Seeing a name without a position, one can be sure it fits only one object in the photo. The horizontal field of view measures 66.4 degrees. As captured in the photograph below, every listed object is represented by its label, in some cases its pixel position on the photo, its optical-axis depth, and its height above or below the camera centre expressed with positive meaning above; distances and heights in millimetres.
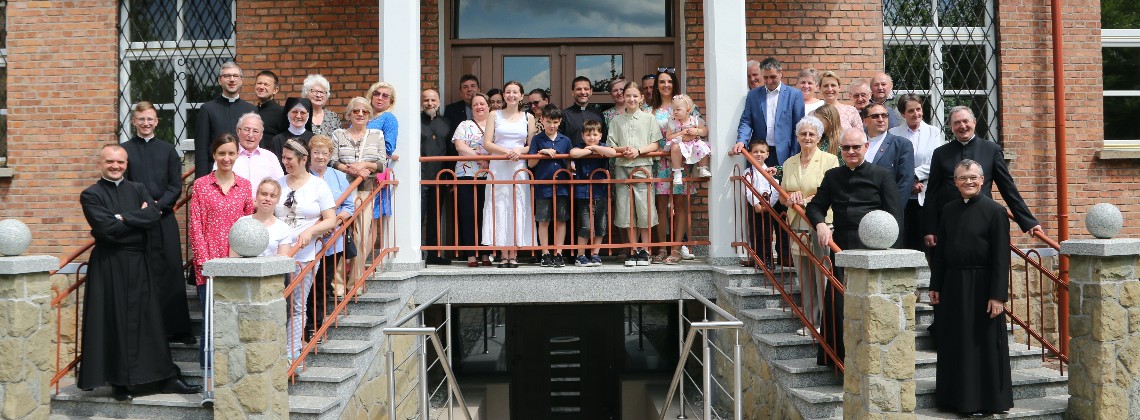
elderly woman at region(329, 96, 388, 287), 6203 +483
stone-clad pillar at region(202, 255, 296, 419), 4664 -627
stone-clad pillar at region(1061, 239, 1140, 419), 5254 -723
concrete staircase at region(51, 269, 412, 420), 5262 -996
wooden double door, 8898 +1595
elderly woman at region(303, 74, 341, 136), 6438 +886
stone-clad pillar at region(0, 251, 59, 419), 5141 -682
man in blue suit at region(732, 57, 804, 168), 6492 +766
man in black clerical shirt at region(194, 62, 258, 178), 6246 +778
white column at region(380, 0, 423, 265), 6684 +980
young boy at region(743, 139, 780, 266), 6348 +131
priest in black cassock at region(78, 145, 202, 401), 5320 -457
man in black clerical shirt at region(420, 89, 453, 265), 7336 +589
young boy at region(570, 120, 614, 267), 6734 +175
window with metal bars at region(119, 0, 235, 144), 8609 +1645
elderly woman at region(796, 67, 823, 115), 6754 +996
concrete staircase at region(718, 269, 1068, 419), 5297 -993
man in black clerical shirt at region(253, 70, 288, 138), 6516 +865
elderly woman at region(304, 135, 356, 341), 5773 +55
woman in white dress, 6883 +218
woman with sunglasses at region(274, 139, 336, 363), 5508 +67
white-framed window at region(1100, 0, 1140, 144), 8617 +1400
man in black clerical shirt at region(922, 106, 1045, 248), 5756 +323
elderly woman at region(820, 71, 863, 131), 6508 +921
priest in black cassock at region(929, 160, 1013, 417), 5137 -541
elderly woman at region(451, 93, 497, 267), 7043 +436
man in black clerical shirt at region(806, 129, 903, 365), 5289 +128
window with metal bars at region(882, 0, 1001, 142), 8562 +1614
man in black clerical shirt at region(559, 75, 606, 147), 7312 +883
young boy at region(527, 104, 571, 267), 6812 +231
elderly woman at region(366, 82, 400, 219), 6465 +751
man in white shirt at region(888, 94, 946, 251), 6316 +481
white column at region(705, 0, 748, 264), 6688 +931
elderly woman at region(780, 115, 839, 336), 5715 +194
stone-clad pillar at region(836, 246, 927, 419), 4734 -635
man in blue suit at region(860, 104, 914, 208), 6008 +396
